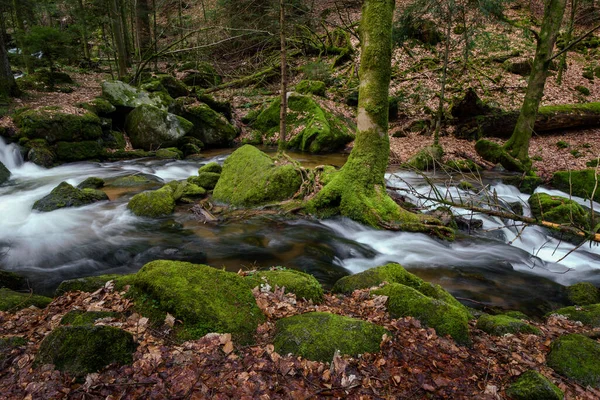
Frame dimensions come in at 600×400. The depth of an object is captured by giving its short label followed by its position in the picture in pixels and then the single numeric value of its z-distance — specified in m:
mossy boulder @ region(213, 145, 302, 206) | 8.45
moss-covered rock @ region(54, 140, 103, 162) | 12.05
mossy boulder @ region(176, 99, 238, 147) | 15.94
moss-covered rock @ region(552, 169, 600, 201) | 10.15
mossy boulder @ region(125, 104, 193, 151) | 13.96
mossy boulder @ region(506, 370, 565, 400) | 2.72
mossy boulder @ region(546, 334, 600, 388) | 3.19
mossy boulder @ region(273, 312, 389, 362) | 3.04
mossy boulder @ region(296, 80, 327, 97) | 18.77
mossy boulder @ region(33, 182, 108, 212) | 8.36
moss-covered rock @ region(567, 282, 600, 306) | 5.58
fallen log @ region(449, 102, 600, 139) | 15.30
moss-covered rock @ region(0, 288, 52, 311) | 3.86
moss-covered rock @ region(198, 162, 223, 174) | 10.89
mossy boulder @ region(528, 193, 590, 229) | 8.02
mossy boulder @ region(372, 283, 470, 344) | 3.60
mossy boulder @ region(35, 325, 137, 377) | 2.66
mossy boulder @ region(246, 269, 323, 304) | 4.16
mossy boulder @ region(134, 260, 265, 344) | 3.22
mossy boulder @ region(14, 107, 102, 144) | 11.54
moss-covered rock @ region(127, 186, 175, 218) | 8.19
